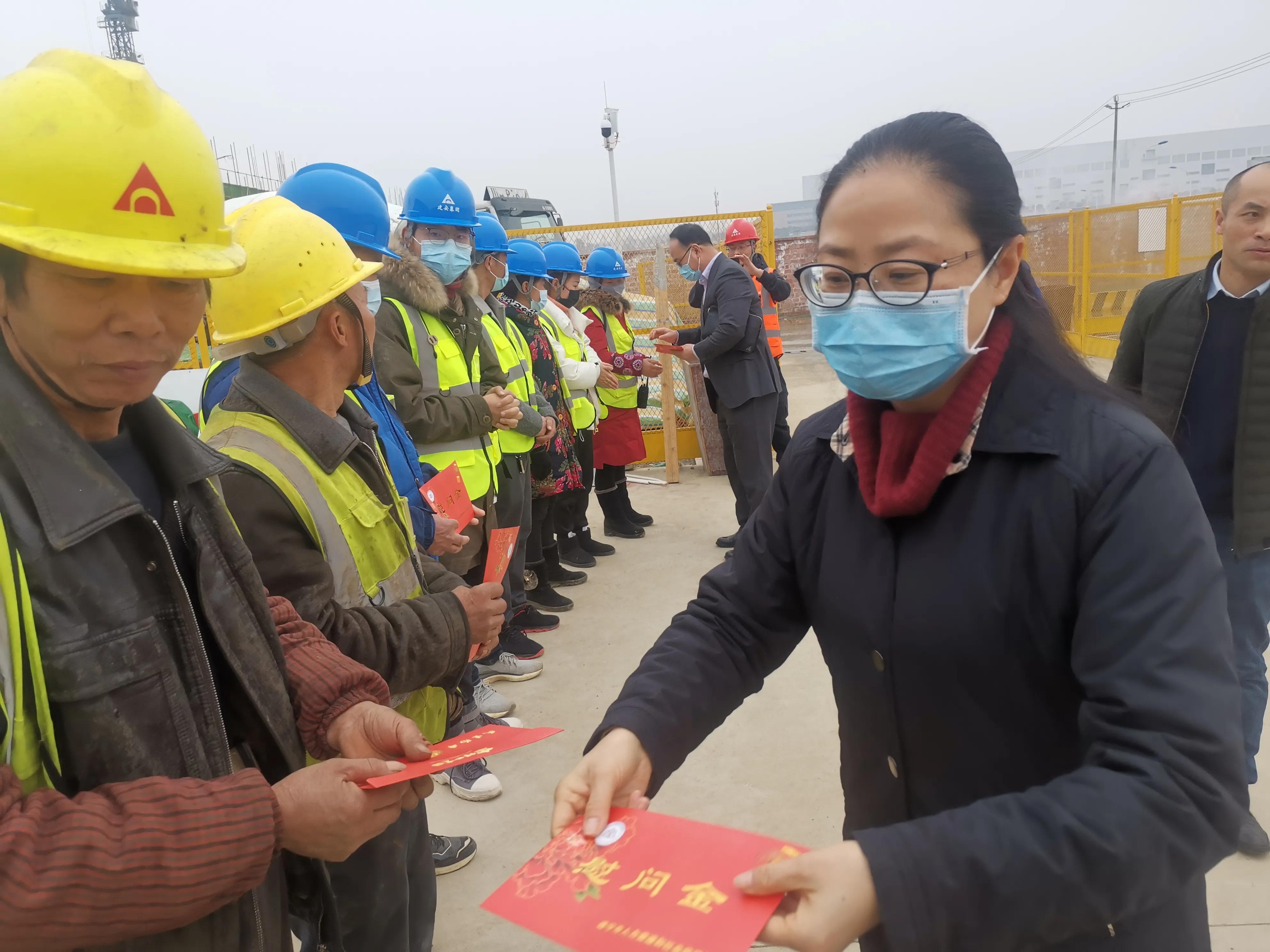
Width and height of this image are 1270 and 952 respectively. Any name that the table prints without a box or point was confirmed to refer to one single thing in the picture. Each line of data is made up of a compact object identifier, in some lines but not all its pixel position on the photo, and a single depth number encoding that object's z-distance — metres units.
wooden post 8.42
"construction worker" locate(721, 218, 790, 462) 6.52
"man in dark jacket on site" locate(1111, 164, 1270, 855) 2.84
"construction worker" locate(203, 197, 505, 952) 1.82
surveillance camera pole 17.03
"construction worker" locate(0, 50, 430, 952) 1.02
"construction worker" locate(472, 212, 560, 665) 4.45
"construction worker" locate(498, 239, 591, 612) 5.57
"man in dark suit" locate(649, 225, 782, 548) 5.72
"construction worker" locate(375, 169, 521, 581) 3.68
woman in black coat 0.99
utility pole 38.41
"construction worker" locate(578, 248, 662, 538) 6.93
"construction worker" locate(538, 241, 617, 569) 6.01
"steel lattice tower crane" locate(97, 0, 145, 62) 50.00
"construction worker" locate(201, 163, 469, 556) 2.79
